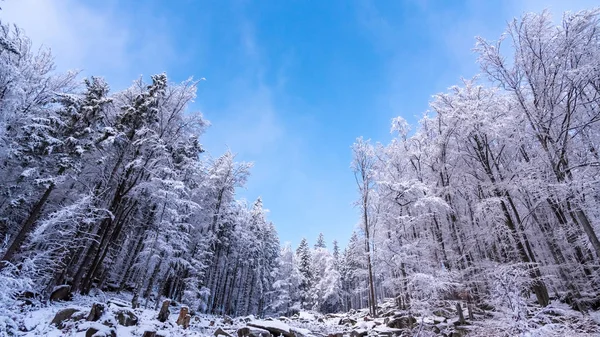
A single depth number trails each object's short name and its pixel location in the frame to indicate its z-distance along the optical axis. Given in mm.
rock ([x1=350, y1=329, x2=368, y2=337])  13724
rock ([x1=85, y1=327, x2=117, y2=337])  7085
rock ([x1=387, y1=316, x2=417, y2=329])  15468
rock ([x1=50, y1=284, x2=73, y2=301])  10992
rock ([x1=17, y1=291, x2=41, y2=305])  9570
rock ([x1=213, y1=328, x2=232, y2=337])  10925
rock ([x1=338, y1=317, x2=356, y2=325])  20797
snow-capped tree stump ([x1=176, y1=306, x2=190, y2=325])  11648
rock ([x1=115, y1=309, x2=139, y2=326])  8812
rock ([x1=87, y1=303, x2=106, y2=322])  8078
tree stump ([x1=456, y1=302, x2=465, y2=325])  12547
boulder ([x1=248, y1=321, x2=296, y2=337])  12300
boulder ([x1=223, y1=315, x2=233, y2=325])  15266
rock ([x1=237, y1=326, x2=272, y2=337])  11365
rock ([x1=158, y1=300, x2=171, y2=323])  10859
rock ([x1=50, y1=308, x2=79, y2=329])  7762
